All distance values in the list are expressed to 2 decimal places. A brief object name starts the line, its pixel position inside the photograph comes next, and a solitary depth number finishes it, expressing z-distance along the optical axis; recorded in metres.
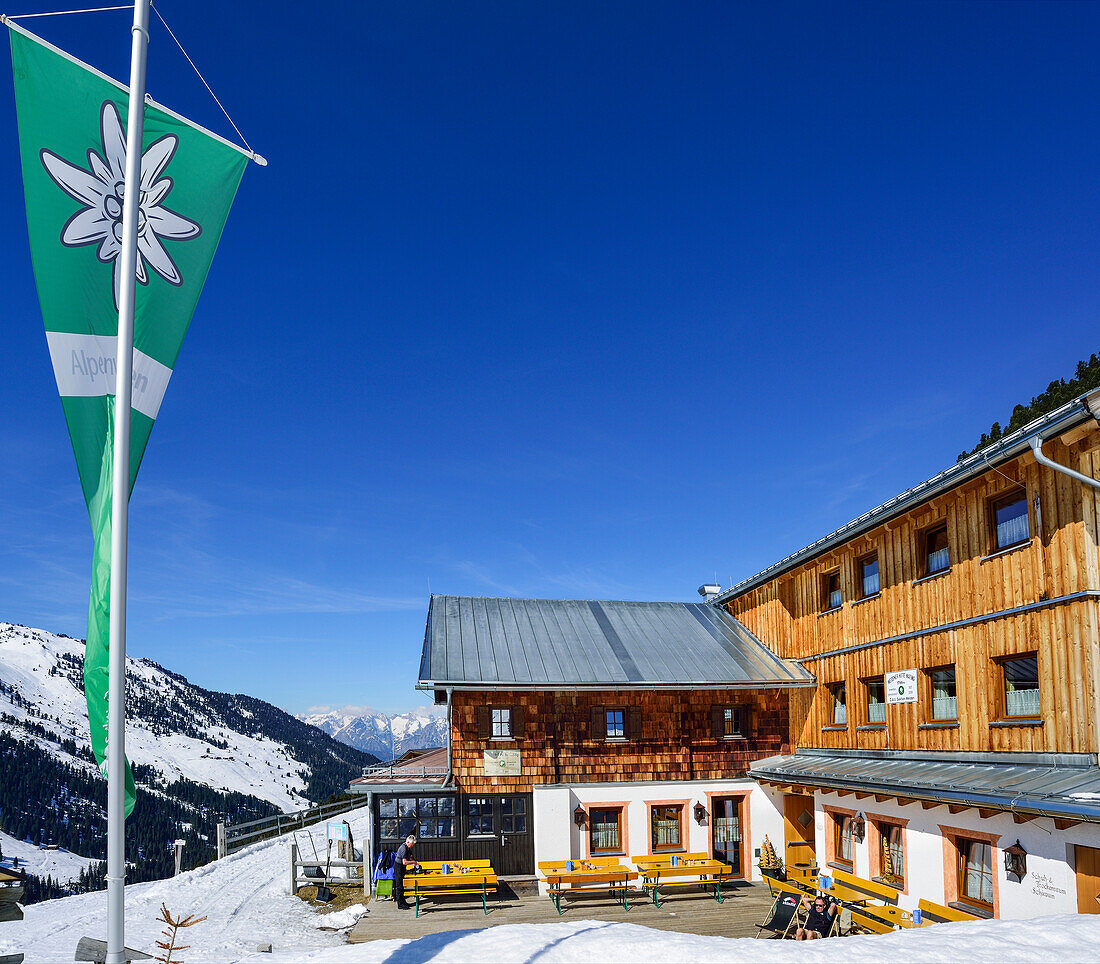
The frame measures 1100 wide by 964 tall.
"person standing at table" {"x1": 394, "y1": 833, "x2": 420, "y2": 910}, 16.77
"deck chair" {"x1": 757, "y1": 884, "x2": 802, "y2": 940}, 13.49
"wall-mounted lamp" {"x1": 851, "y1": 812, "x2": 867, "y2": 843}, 15.62
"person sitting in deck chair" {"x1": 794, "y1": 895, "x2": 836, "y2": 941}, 12.74
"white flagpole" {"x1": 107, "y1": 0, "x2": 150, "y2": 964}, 5.79
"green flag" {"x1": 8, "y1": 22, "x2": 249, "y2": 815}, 6.17
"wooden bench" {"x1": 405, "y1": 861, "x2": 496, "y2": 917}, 16.39
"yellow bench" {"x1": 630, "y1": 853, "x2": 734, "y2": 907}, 16.88
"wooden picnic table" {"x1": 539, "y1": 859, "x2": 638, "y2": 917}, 16.40
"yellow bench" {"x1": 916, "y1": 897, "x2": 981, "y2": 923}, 12.52
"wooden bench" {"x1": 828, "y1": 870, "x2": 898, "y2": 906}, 14.23
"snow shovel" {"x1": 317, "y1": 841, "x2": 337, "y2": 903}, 18.03
